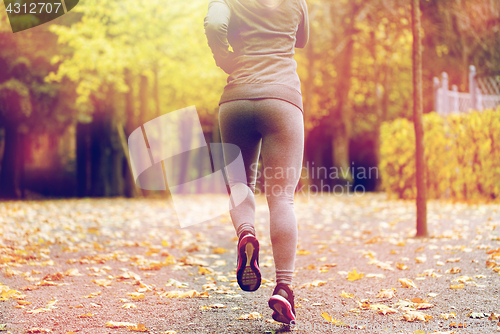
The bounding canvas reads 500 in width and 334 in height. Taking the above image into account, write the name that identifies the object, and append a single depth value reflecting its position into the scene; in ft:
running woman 17.61
